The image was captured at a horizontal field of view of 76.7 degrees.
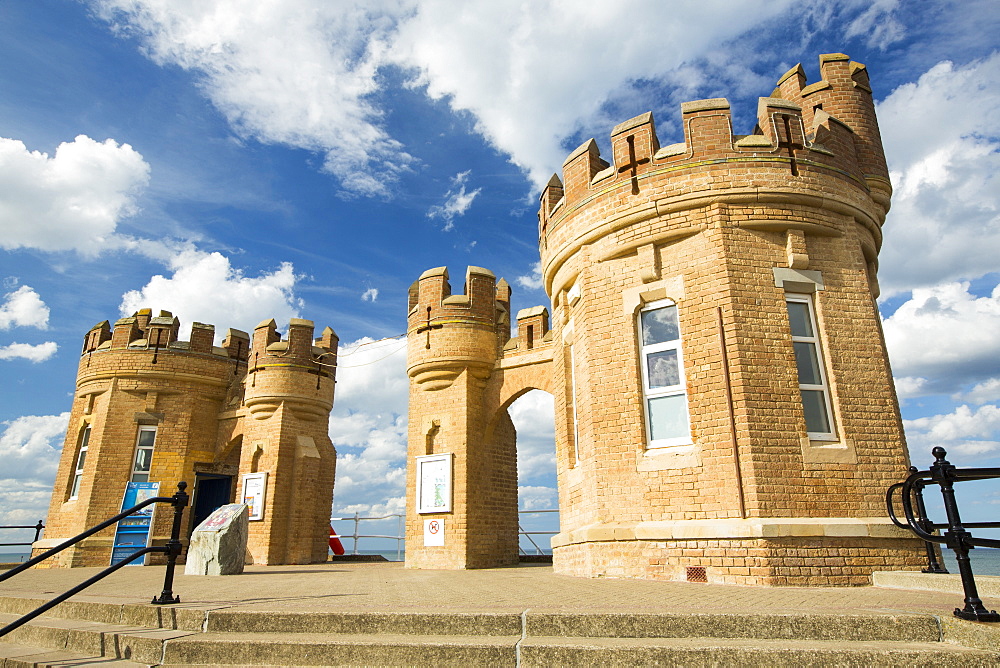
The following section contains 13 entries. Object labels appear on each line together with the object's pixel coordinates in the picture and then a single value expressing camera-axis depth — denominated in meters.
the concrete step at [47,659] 4.45
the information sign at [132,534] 17.48
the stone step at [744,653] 3.64
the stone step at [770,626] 4.07
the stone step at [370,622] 4.40
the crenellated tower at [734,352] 7.73
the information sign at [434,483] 14.89
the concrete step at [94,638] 4.54
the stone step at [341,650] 4.01
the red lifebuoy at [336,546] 25.22
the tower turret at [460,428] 14.72
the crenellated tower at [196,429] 18.45
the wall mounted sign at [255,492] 18.06
